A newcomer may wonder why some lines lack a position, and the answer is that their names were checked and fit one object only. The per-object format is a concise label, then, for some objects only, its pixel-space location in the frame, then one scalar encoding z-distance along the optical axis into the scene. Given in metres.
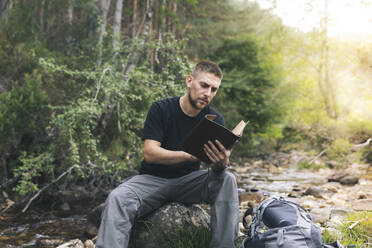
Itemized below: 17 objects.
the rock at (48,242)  4.10
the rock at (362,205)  4.29
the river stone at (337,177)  8.01
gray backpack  2.22
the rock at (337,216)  3.42
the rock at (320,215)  3.79
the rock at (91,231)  4.38
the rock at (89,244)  3.74
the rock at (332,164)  9.98
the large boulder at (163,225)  2.85
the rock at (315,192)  6.08
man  2.55
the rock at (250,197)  5.72
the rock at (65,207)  5.71
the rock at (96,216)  4.32
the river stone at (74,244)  3.59
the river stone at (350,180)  7.60
